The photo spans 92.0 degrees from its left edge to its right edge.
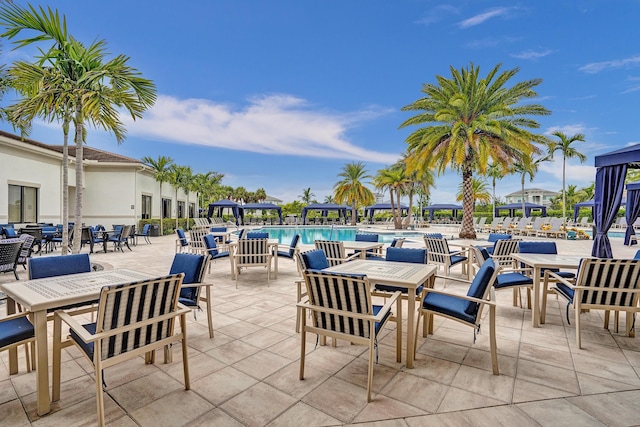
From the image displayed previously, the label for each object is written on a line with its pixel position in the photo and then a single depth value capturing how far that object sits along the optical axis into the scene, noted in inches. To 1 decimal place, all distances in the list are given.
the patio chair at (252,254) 237.0
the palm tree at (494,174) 1208.0
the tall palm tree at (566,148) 906.3
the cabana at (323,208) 1092.8
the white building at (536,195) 2118.6
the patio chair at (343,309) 88.2
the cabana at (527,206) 1018.7
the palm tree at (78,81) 221.5
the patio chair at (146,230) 536.7
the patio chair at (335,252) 214.6
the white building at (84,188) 477.1
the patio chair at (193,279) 130.7
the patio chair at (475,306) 105.4
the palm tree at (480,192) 1446.4
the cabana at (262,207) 1079.7
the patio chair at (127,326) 75.1
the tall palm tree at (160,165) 707.5
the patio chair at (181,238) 344.8
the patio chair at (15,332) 85.3
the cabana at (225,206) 1021.2
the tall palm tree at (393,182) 952.9
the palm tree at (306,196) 2000.6
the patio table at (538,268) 149.9
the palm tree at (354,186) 1122.7
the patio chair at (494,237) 240.6
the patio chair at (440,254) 235.3
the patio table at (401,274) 109.2
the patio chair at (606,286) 124.5
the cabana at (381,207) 1178.2
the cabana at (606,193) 227.3
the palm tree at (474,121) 468.8
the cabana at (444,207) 1150.2
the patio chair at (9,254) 225.8
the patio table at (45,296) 81.5
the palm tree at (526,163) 498.9
